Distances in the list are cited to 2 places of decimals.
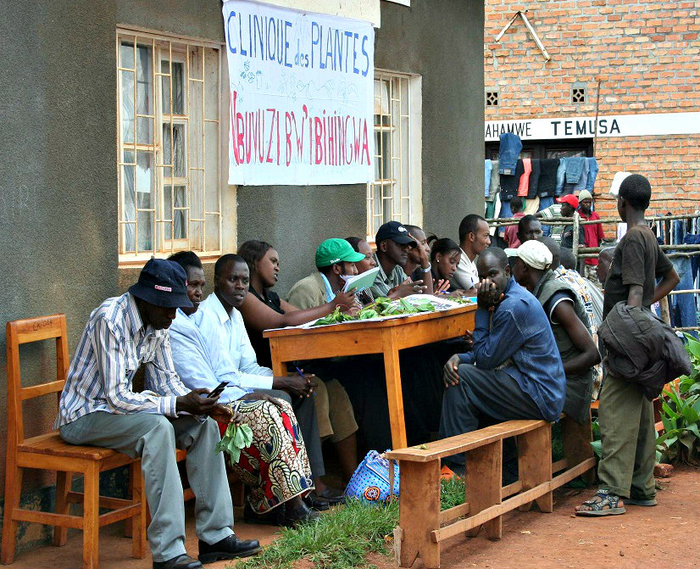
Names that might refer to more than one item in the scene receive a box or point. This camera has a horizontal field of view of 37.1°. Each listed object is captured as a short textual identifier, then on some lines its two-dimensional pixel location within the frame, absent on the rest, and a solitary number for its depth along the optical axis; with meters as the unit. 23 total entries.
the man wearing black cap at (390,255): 7.92
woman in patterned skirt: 5.74
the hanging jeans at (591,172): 17.08
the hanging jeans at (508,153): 17.08
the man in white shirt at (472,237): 9.27
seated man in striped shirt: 5.04
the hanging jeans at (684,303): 12.92
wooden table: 6.14
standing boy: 6.34
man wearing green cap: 7.15
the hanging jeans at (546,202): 17.08
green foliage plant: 7.61
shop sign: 18.03
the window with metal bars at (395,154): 9.27
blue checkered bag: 6.27
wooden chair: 5.05
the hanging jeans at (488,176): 17.05
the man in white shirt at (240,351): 6.09
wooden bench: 5.28
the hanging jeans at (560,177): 17.12
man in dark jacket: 6.62
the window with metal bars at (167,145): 6.59
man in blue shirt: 6.25
